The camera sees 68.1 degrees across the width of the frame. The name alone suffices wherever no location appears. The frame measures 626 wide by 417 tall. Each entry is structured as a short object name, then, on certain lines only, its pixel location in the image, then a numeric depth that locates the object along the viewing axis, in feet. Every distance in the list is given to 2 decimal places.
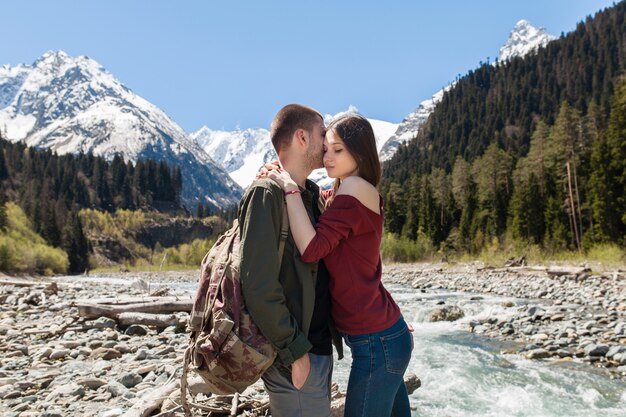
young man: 6.93
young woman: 8.04
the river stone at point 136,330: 29.63
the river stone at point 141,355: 22.27
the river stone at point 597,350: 28.32
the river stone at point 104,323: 30.96
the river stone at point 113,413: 13.83
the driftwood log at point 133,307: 31.89
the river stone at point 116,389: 16.52
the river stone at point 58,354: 23.32
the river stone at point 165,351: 23.01
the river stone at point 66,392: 16.40
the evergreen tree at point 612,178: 97.19
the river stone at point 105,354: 22.99
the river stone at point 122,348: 24.18
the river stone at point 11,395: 16.79
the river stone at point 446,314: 47.30
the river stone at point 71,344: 25.37
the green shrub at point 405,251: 177.14
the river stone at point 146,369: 19.24
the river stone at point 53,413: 14.24
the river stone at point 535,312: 42.22
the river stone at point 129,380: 17.75
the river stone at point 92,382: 17.58
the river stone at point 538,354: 29.01
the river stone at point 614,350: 27.47
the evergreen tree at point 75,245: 262.67
